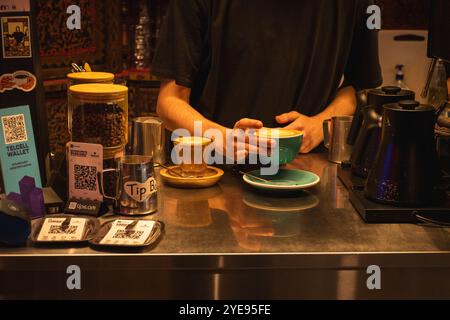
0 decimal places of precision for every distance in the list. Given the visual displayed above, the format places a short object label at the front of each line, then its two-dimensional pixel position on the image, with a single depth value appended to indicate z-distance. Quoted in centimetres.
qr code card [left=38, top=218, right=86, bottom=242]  133
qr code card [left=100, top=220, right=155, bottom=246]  131
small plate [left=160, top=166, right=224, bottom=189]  170
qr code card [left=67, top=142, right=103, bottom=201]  150
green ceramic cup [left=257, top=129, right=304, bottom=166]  166
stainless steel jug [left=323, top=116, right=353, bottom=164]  195
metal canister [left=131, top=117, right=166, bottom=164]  190
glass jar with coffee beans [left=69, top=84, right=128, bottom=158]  152
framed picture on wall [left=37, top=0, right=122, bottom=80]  387
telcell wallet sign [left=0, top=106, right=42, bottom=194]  150
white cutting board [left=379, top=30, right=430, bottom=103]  393
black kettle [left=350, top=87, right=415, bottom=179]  165
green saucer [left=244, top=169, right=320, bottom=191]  163
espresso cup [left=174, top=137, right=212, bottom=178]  172
